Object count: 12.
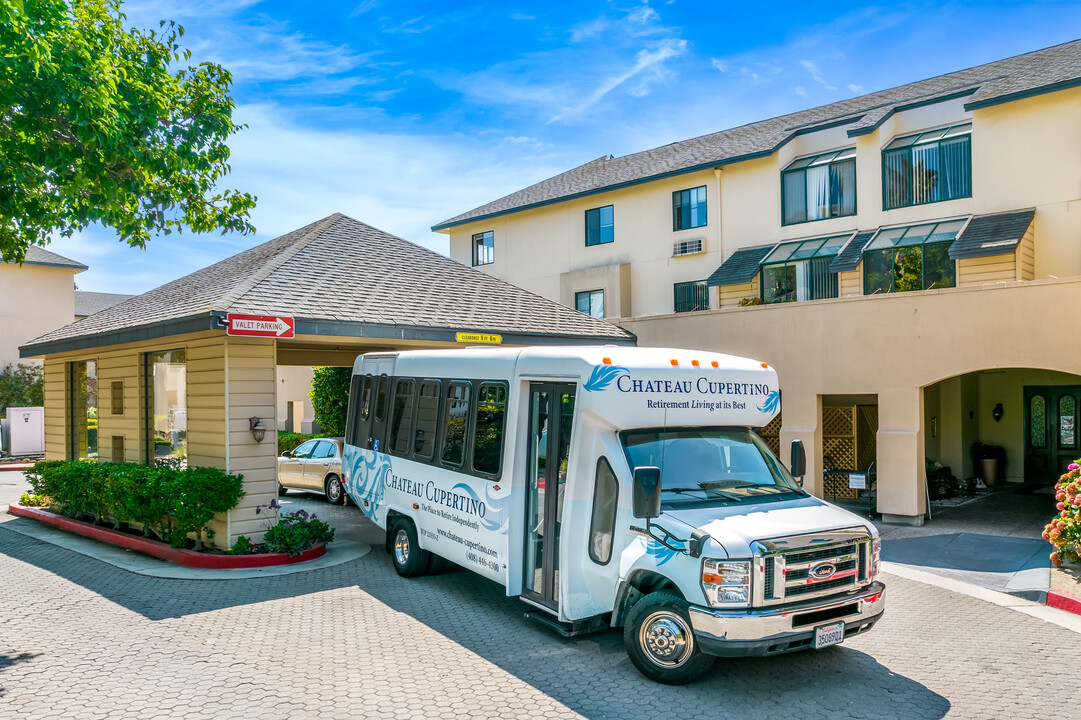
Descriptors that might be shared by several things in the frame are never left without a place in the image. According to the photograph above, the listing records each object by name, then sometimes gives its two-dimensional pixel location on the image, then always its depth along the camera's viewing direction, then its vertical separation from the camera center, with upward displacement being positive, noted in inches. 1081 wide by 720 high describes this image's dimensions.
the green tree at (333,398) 951.6 -33.6
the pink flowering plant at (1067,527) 398.0 -82.6
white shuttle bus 253.4 -52.4
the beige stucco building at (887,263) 594.9 +103.5
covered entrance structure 455.2 +22.5
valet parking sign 421.7 +24.4
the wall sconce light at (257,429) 455.2 -33.4
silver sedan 689.6 -87.0
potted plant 775.7 -96.3
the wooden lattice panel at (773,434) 721.0 -62.4
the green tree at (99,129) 336.8 +113.7
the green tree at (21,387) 1368.1 -24.3
